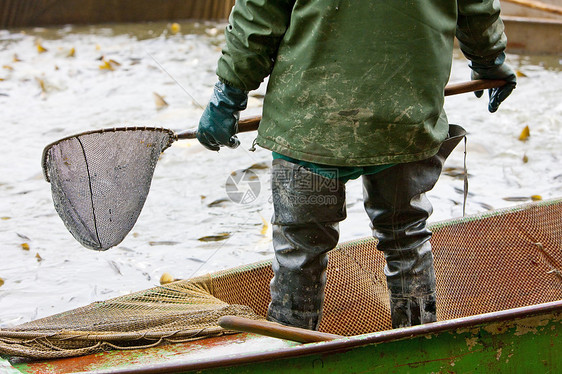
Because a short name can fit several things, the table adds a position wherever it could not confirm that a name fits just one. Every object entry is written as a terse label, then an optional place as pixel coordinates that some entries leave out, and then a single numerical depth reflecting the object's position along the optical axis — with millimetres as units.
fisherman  3756
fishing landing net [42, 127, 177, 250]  4383
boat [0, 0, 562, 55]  16719
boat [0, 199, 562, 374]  3584
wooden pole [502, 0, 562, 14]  14094
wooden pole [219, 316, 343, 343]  3502
